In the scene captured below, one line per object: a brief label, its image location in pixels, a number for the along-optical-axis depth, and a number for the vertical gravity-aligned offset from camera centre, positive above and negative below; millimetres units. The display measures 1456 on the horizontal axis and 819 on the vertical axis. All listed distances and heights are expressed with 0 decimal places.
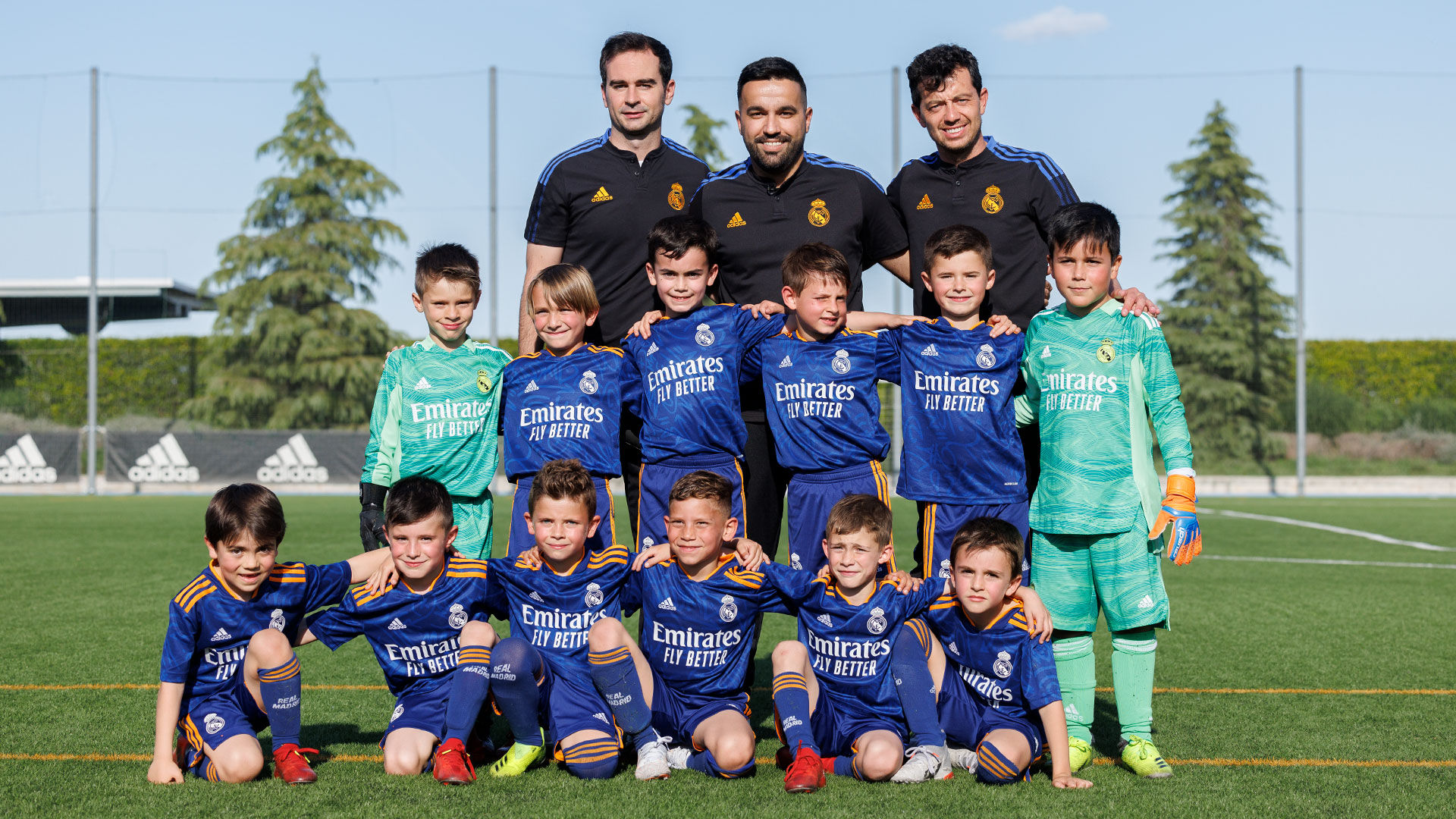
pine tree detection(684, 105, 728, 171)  22781 +5590
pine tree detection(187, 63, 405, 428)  21031 +2259
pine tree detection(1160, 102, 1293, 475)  23453 +2247
